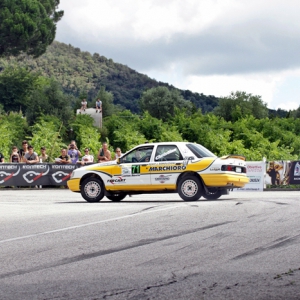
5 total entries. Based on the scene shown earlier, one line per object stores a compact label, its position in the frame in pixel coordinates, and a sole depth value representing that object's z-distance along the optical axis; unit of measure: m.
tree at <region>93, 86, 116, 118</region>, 99.41
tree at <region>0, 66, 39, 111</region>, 98.38
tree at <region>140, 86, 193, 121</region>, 105.12
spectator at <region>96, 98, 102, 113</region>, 74.84
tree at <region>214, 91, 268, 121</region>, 103.38
